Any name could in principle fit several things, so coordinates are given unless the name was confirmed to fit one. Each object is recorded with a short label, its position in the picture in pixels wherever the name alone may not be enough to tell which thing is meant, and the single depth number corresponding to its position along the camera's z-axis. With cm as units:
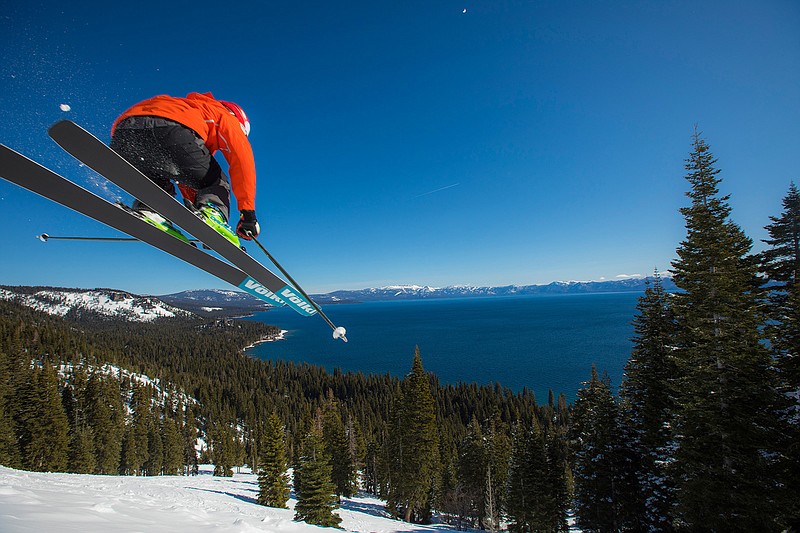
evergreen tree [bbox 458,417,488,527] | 2377
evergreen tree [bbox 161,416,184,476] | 3831
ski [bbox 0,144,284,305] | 233
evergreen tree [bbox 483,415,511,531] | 2373
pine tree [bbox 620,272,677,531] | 1050
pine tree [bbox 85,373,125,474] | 3091
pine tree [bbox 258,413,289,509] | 1973
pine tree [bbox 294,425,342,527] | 1570
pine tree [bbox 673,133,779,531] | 719
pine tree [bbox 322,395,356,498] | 2831
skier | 244
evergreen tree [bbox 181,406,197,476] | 4319
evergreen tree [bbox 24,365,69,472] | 2270
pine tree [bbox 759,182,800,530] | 661
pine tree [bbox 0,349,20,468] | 2084
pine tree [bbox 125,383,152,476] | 3481
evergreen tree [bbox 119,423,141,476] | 3453
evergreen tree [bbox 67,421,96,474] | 2561
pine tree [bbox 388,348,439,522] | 1972
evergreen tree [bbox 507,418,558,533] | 1595
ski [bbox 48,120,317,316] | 229
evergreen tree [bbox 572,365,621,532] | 1190
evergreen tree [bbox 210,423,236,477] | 3866
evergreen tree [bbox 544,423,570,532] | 1595
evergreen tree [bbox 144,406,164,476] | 3791
